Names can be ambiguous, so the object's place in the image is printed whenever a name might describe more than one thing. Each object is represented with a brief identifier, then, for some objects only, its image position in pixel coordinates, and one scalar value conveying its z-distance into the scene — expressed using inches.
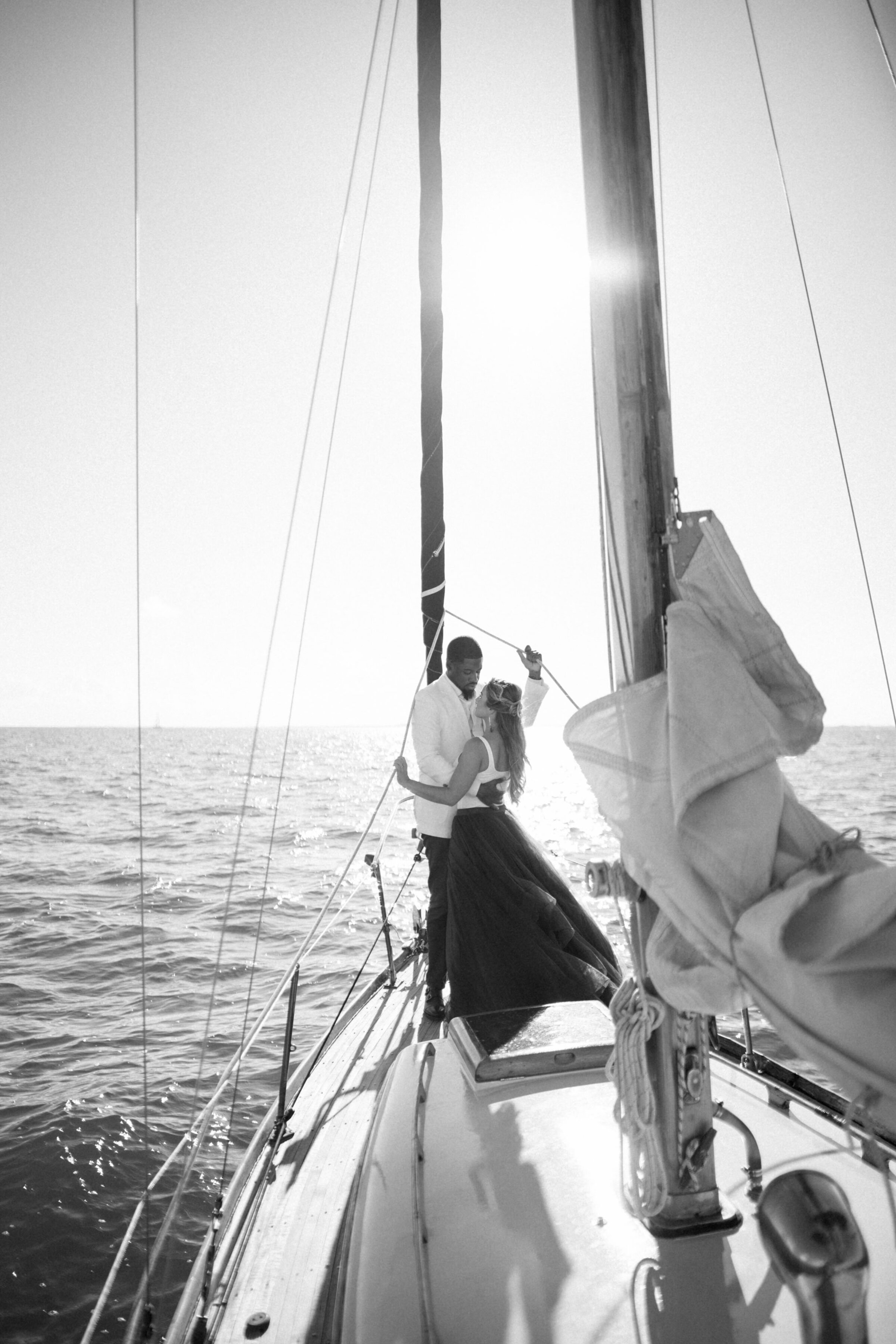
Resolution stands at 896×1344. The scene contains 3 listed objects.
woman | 140.4
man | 152.3
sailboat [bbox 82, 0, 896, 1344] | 47.5
